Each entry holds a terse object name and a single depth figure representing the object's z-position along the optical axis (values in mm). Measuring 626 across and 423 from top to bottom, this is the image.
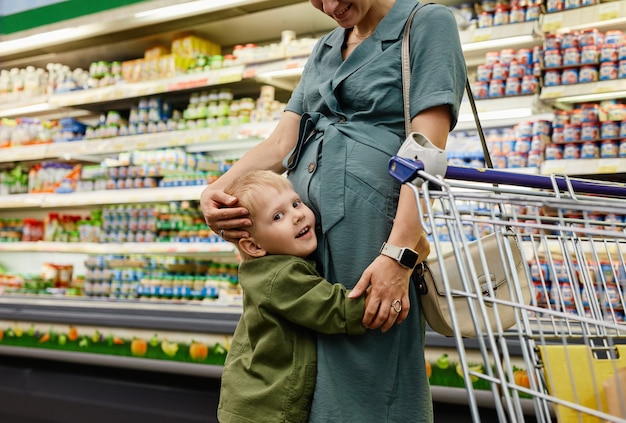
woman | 1207
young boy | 1207
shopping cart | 885
